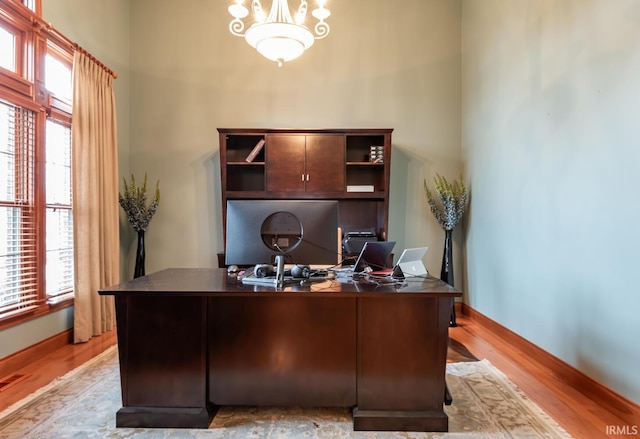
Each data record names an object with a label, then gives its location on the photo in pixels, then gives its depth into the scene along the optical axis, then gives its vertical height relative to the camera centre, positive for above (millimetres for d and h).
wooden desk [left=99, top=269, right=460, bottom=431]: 1785 -710
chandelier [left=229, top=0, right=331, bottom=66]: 2281 +1233
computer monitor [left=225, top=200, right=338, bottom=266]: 1847 -83
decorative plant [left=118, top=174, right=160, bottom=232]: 3887 +130
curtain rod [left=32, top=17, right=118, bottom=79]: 2748 +1532
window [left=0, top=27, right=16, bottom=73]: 2551 +1256
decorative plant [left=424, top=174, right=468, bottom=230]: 3920 +179
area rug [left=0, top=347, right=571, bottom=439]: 1756 -1094
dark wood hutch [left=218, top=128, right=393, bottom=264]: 3822 +595
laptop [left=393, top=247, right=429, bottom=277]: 2113 -311
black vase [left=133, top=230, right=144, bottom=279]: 3920 -444
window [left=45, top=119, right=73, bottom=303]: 2992 +26
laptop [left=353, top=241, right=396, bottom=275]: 2117 -249
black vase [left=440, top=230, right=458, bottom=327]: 3861 -512
